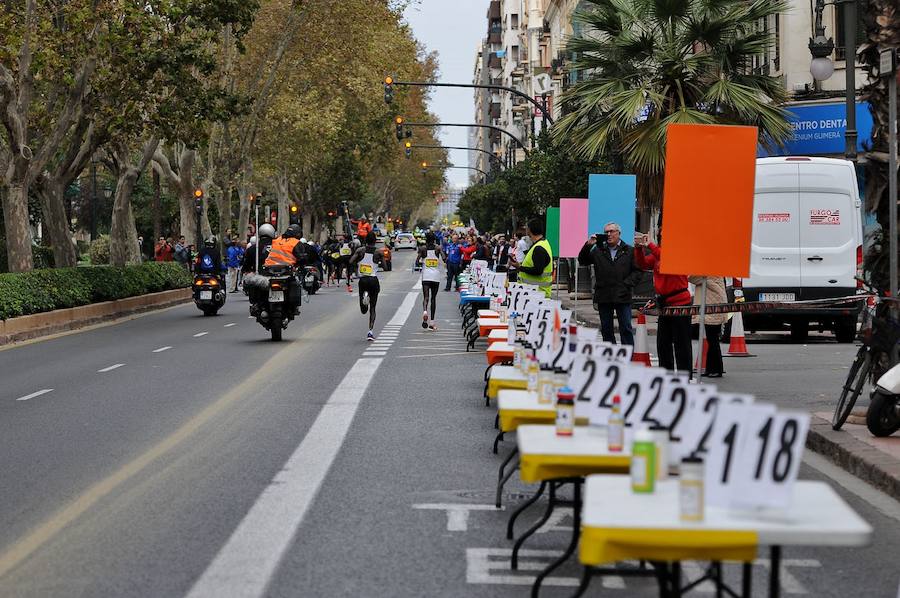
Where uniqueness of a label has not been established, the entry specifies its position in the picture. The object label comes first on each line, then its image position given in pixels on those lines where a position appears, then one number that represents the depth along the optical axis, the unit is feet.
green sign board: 106.22
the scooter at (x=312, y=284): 122.35
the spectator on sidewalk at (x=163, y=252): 167.84
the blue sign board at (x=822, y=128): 116.06
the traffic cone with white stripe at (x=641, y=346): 49.32
